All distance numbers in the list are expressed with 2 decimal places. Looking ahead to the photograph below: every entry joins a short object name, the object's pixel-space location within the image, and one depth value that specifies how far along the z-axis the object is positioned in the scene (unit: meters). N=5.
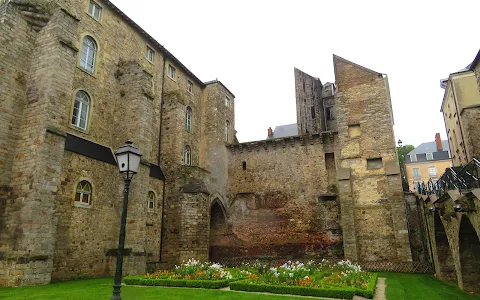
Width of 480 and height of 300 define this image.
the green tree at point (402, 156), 23.15
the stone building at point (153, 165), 11.85
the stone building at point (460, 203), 8.74
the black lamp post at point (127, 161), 6.37
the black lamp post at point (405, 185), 21.37
